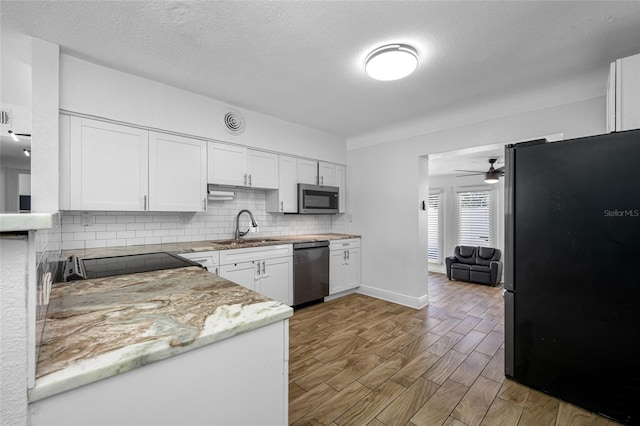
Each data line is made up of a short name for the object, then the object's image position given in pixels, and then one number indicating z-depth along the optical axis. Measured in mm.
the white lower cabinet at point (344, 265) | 3900
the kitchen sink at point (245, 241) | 3100
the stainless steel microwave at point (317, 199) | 3809
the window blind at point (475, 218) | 5879
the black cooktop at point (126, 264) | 1538
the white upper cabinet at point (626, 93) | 1795
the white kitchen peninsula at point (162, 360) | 611
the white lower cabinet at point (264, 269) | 2869
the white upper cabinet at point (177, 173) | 2617
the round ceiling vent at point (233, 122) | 3051
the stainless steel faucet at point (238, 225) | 3322
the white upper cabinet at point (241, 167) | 3029
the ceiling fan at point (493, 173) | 4734
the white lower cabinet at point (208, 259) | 2621
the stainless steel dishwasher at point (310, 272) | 3467
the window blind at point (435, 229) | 6469
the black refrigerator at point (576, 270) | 1607
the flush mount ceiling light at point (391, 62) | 1972
